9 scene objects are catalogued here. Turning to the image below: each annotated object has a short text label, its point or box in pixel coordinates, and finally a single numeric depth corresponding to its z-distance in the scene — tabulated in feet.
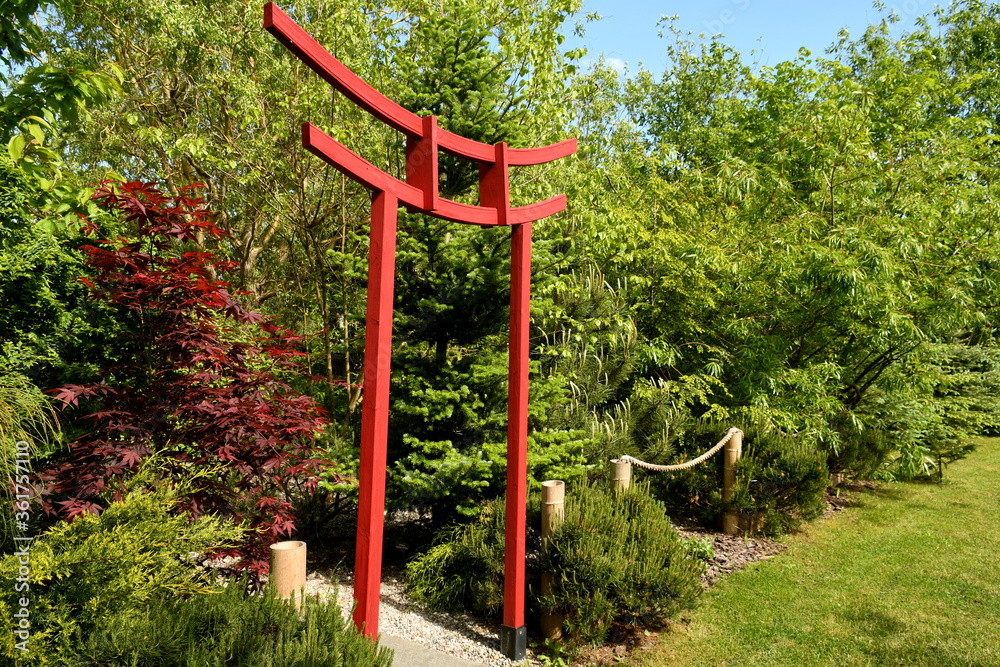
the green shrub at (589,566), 13.14
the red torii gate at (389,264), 10.70
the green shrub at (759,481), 20.85
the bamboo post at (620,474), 15.98
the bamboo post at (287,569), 9.45
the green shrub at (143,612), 7.67
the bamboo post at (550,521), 13.65
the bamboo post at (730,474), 20.75
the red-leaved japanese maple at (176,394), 11.85
